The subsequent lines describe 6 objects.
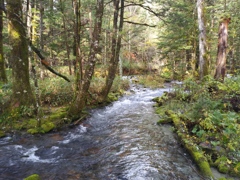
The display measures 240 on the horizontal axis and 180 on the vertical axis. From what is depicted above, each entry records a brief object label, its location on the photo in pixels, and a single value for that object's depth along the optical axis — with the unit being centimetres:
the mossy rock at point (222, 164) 388
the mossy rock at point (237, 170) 375
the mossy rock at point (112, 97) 1080
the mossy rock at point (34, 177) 338
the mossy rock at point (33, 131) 586
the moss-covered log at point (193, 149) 384
